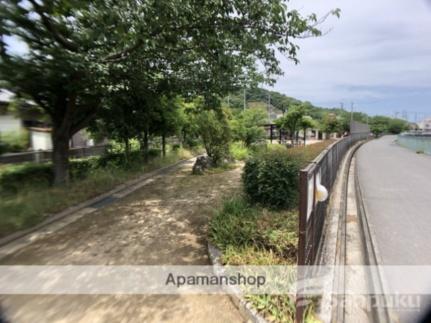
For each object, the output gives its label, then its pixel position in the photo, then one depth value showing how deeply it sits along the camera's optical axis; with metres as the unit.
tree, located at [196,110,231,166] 13.48
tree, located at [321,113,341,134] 46.62
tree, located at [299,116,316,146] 28.31
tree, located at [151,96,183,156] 11.98
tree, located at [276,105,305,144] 27.11
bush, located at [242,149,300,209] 5.42
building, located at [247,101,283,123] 77.33
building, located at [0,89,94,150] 9.92
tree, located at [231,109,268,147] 20.00
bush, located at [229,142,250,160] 16.29
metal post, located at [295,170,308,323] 2.38
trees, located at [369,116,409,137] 86.88
